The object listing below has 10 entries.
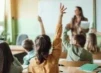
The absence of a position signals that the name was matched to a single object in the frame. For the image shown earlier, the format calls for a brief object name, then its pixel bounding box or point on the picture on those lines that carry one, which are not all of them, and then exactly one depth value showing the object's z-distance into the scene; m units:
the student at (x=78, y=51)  3.81
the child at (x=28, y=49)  3.98
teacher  6.20
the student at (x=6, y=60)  2.60
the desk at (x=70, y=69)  3.12
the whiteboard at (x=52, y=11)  8.08
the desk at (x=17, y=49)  6.73
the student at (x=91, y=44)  5.46
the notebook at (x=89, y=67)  3.11
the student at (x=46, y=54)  2.72
